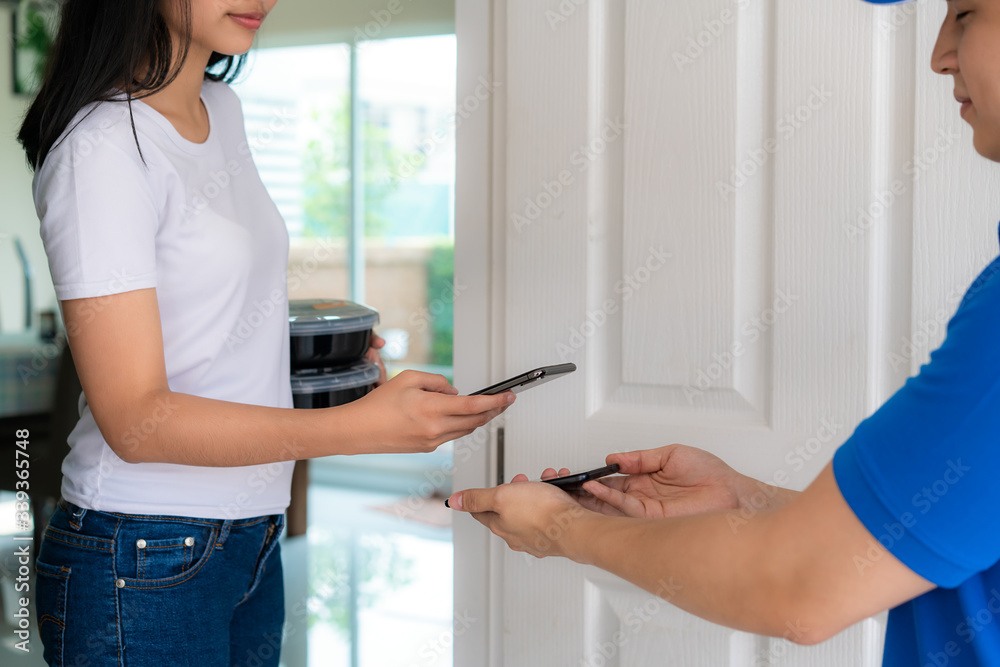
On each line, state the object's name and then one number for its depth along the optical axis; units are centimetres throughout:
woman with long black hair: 89
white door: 103
